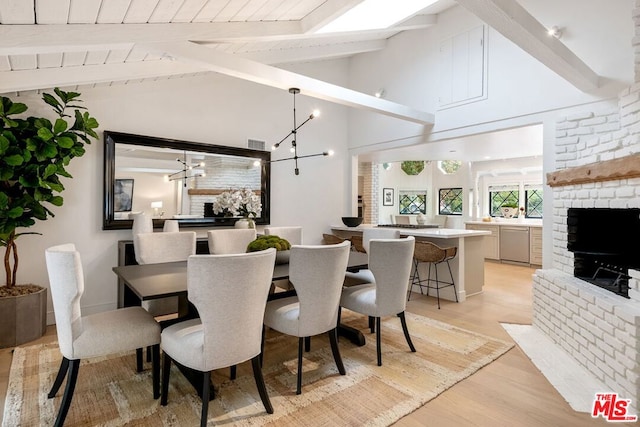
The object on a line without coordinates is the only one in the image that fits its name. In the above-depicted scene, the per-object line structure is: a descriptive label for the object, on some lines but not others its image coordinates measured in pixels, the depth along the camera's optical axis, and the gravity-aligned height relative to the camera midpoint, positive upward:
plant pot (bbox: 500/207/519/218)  7.76 -0.01
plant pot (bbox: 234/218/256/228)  4.16 -0.17
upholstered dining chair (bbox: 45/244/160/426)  1.88 -0.72
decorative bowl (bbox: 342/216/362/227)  5.62 -0.18
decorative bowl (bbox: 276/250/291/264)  2.82 -0.39
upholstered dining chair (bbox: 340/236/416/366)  2.59 -0.51
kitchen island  4.45 -0.64
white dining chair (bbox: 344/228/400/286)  3.57 -0.68
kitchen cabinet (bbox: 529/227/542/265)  6.71 -0.66
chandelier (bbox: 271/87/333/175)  3.13 +0.89
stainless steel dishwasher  6.97 -0.66
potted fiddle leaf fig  2.92 +0.23
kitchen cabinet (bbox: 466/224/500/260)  7.45 -0.68
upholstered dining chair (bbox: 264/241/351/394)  2.19 -0.54
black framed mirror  3.87 +0.37
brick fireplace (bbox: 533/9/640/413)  2.21 -0.42
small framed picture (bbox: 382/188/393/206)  10.34 +0.42
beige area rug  1.98 -1.18
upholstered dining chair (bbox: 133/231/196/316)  3.18 -0.40
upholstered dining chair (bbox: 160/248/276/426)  1.76 -0.54
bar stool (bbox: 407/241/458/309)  4.16 -0.56
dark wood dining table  2.05 -0.48
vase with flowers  3.72 +0.06
